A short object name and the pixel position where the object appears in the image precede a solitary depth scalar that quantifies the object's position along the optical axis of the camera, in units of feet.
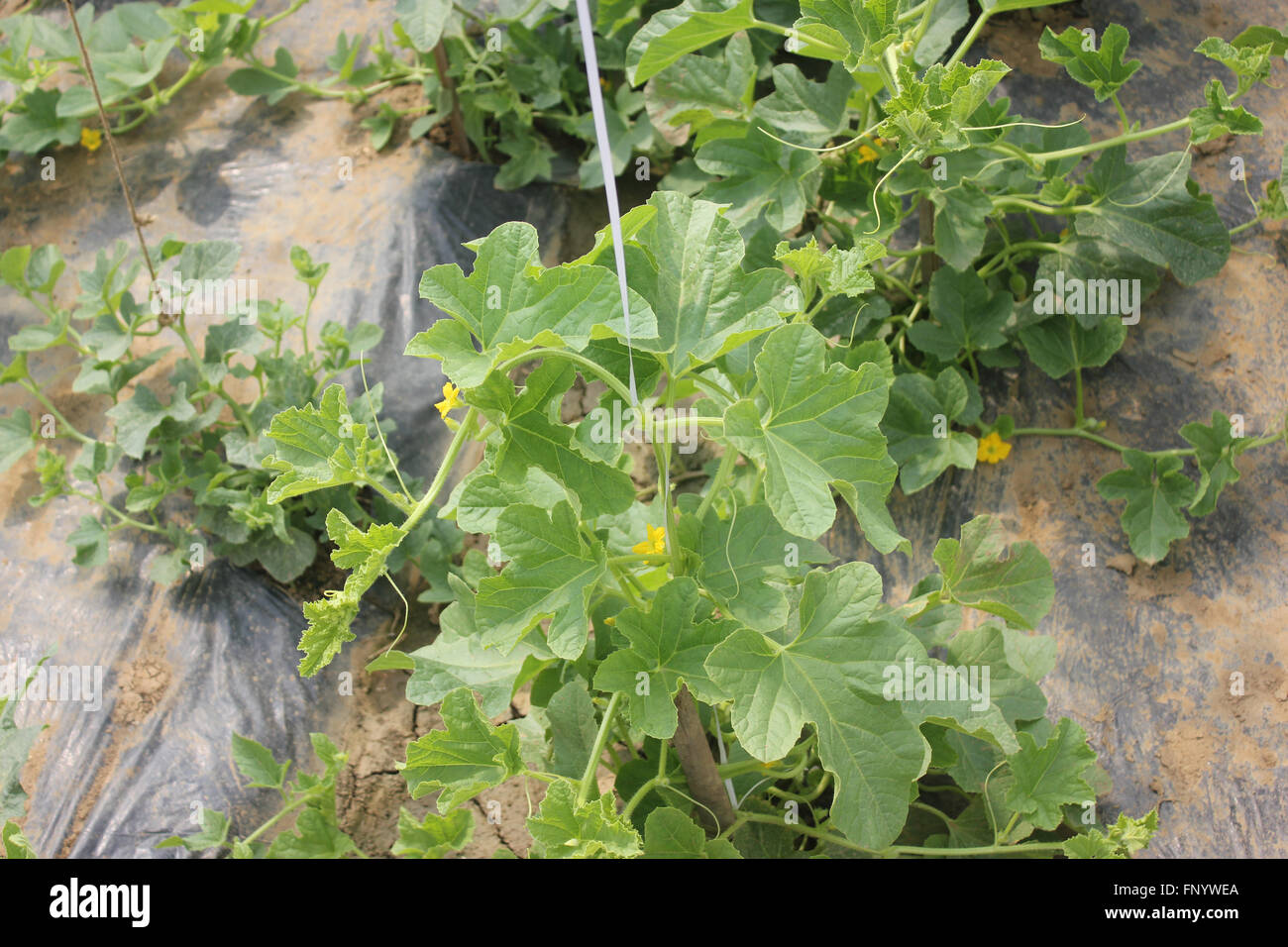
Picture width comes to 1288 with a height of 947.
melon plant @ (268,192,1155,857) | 4.88
